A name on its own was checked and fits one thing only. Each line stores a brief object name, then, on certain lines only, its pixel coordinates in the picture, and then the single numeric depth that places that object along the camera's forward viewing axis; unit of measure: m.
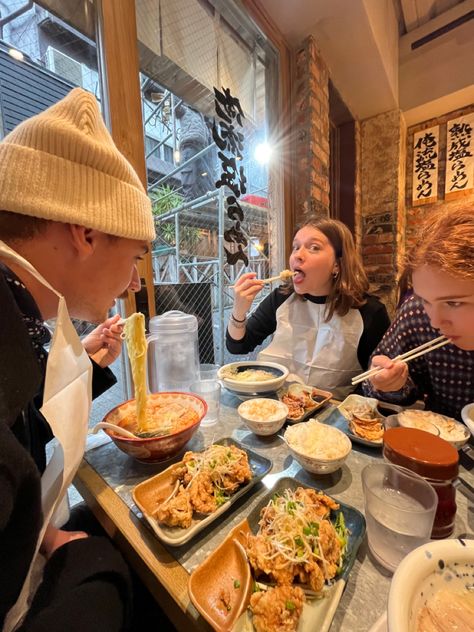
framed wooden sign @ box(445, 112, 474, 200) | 3.17
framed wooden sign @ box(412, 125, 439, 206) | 3.42
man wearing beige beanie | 0.51
